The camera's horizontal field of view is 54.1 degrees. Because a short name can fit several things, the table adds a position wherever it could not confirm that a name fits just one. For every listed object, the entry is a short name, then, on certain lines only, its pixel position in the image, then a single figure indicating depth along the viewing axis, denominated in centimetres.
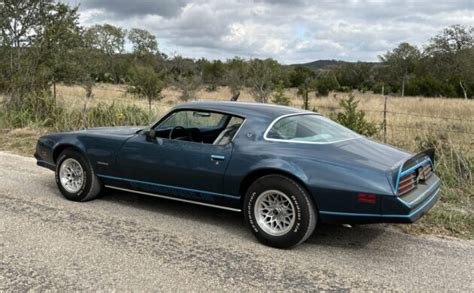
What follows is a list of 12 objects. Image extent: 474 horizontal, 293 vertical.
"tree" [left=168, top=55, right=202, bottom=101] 3093
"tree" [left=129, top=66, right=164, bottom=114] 2715
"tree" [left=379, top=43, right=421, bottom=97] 5222
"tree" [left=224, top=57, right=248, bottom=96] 3281
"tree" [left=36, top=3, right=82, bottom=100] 1457
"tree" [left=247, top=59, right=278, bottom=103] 1855
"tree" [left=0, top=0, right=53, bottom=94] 1404
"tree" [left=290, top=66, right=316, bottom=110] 4283
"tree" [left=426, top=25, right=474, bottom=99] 3853
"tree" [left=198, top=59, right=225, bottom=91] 4566
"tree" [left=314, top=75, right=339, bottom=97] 3378
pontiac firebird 411
